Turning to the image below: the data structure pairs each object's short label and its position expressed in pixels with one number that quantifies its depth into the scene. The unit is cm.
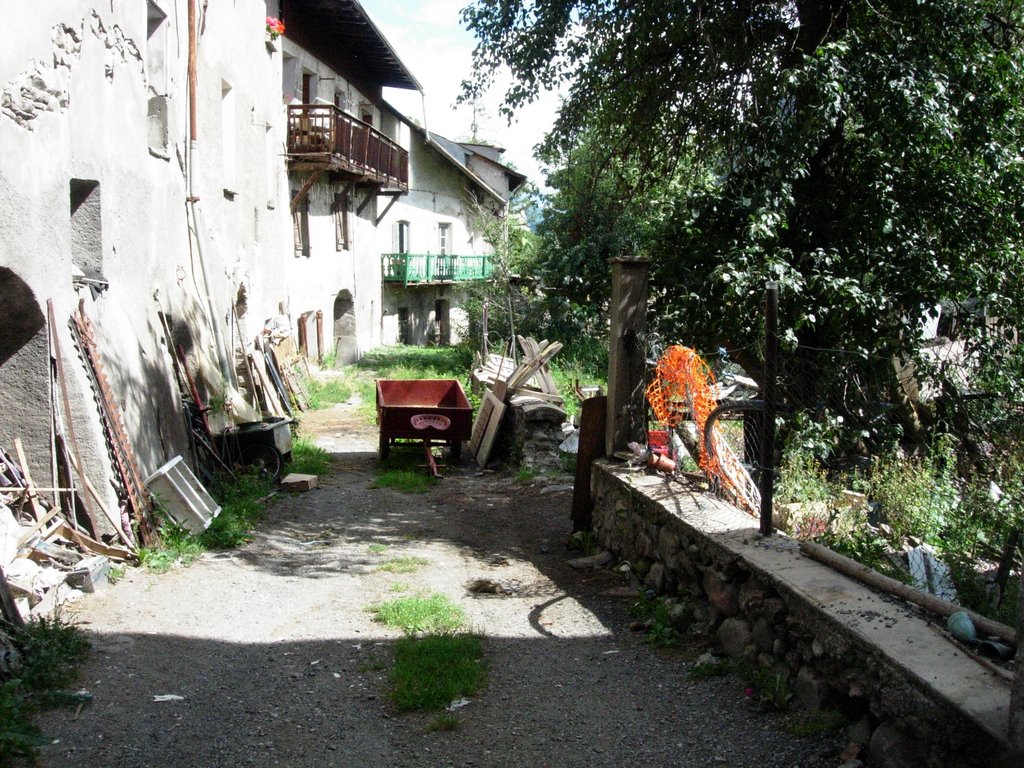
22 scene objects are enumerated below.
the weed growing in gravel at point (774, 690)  432
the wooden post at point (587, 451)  781
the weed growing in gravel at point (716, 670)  488
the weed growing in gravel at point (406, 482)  1093
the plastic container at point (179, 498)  793
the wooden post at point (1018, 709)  282
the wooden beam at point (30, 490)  648
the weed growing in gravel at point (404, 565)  744
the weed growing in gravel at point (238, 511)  802
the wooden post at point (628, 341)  754
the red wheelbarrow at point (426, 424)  1191
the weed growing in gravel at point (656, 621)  546
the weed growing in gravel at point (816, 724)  393
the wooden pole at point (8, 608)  480
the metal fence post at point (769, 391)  522
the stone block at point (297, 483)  1041
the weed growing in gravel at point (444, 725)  441
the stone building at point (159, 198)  673
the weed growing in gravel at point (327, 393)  1736
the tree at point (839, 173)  789
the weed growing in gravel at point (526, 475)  1106
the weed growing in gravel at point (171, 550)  713
